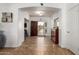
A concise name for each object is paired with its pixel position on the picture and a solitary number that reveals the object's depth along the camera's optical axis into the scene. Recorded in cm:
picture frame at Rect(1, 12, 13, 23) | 324
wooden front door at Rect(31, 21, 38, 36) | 714
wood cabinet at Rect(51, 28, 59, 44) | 412
